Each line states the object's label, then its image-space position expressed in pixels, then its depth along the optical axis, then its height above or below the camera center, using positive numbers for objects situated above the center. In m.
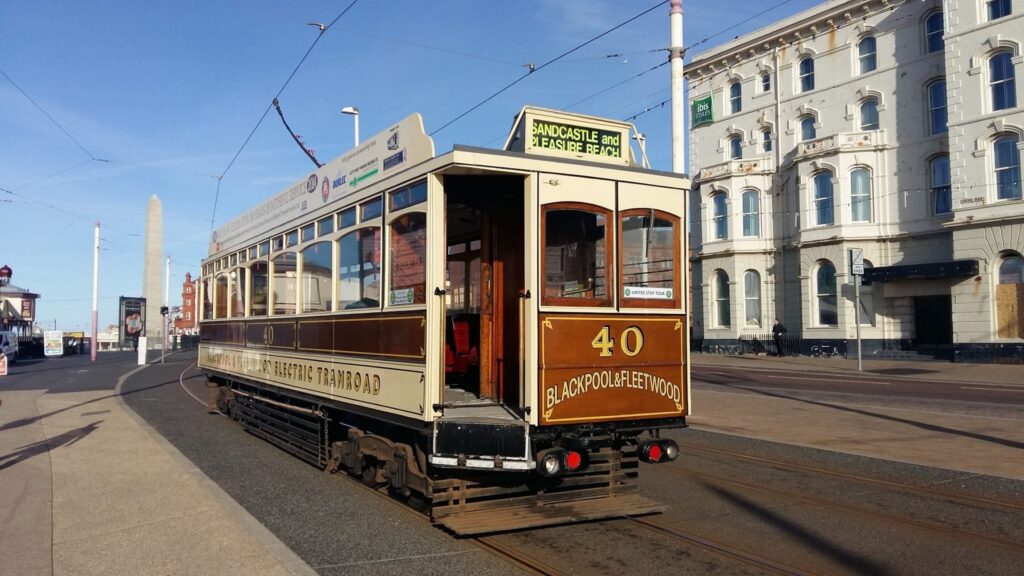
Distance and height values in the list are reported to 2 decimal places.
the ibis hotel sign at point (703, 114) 28.81 +9.14
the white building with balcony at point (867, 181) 28.17 +5.90
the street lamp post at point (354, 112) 22.47 +6.19
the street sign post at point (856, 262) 24.77 +1.85
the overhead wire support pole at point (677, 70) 14.69 +4.77
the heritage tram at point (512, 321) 6.28 +0.03
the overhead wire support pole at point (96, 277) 45.35 +3.10
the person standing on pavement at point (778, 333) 34.28 -0.51
